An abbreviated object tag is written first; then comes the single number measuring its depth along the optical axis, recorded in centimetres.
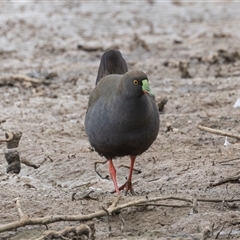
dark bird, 1253
